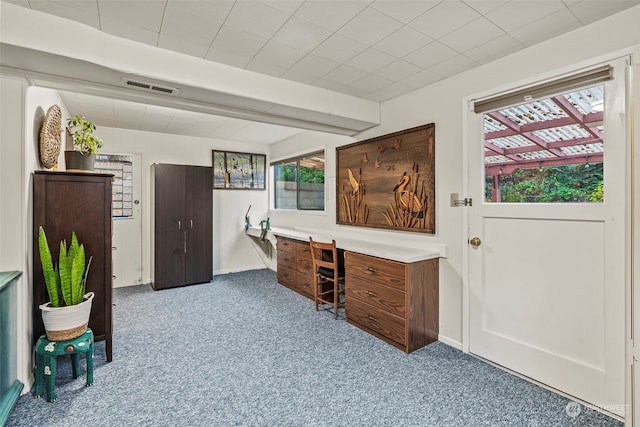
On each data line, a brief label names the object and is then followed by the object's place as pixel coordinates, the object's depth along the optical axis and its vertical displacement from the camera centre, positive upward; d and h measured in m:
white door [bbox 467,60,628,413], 1.85 -0.49
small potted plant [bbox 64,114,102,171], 2.55 +0.59
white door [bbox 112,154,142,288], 4.71 -0.44
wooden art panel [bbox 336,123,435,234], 2.92 +0.35
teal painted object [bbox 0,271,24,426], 1.78 -0.80
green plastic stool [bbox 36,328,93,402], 2.00 -0.95
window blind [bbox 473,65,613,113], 1.90 +0.86
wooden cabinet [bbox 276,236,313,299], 4.08 -0.75
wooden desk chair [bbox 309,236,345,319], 3.36 -0.70
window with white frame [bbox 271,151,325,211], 4.73 +0.54
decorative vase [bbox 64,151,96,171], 2.54 +0.46
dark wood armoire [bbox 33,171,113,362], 2.25 -0.07
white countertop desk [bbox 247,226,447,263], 2.66 -0.35
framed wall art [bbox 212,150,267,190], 5.52 +0.82
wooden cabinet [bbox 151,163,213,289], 4.50 -0.16
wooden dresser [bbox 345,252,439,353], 2.61 -0.80
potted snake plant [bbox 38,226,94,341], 2.06 -0.56
